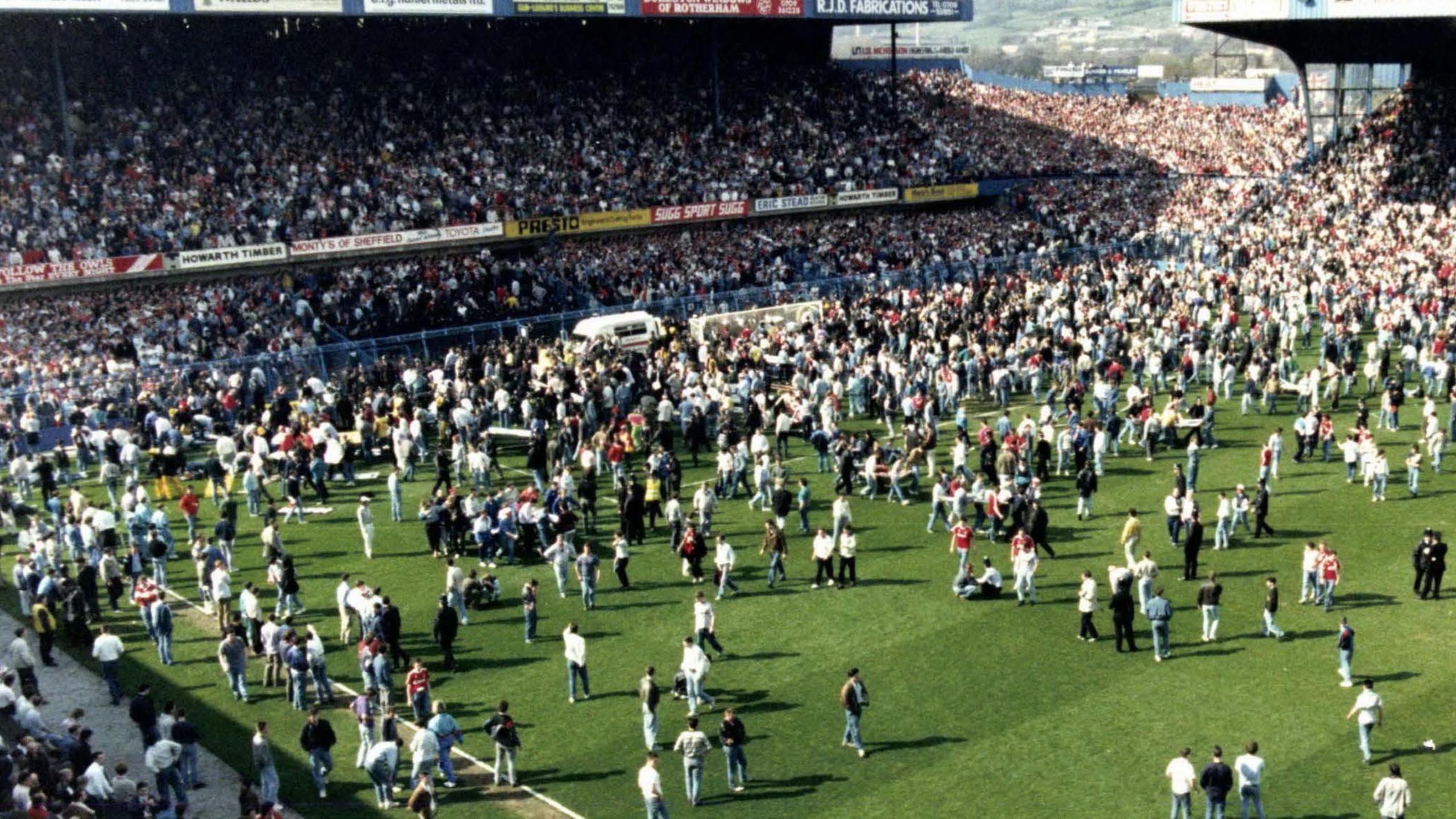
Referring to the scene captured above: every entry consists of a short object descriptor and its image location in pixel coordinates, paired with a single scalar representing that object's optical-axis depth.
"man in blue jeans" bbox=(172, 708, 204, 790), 18.61
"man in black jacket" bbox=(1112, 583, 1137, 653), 21.41
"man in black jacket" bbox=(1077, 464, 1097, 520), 27.70
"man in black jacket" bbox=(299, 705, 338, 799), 18.27
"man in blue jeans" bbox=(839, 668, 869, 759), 18.73
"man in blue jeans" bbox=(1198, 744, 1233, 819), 16.42
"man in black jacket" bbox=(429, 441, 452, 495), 30.80
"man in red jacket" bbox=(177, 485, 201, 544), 28.41
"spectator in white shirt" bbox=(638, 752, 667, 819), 16.64
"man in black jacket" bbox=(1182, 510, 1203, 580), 24.09
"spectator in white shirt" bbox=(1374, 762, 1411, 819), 15.93
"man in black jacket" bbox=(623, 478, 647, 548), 27.62
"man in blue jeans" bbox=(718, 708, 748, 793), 17.84
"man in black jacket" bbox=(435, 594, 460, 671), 22.08
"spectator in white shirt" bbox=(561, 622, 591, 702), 20.59
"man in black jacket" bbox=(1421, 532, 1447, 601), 22.83
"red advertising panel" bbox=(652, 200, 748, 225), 56.59
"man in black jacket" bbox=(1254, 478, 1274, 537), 26.30
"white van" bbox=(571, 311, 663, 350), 43.25
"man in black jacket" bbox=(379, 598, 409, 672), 21.95
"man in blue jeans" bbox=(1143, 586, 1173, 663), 21.00
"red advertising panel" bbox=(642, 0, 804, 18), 56.75
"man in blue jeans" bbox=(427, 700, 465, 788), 18.34
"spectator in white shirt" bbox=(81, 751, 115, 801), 17.09
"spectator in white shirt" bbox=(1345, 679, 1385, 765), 17.94
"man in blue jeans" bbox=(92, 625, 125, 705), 21.30
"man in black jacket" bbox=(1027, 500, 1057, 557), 25.30
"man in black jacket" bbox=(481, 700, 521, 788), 18.25
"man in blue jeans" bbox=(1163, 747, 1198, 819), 16.50
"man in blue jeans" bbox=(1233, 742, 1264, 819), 16.62
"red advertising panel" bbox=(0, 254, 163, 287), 42.28
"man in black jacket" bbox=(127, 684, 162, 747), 19.17
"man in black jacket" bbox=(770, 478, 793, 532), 27.25
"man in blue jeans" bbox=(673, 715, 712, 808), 17.53
